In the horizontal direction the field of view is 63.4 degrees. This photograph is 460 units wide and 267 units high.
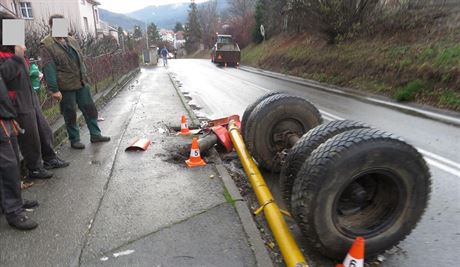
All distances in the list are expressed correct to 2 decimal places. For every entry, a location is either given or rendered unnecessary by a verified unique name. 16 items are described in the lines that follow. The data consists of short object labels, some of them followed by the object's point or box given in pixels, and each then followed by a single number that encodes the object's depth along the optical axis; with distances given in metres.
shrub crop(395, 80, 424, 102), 11.16
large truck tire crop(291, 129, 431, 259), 2.73
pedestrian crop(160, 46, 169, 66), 31.45
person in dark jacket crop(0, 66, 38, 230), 3.44
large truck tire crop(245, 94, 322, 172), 4.65
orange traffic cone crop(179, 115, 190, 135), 7.03
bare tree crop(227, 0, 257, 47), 38.44
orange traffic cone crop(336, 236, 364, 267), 2.65
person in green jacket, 5.43
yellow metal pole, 2.94
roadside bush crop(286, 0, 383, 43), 16.98
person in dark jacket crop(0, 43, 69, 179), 3.89
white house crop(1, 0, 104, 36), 34.41
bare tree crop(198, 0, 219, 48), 75.64
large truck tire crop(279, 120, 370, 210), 3.18
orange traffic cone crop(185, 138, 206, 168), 5.29
